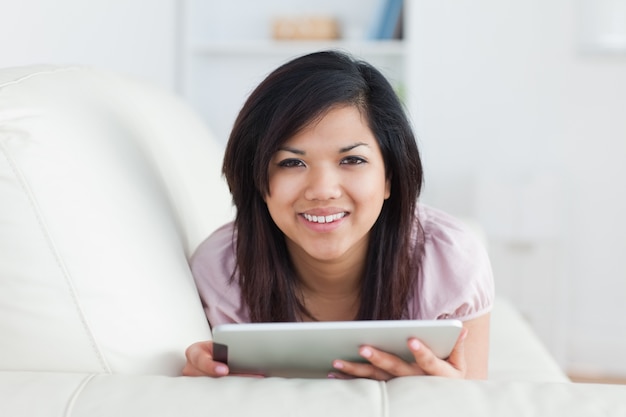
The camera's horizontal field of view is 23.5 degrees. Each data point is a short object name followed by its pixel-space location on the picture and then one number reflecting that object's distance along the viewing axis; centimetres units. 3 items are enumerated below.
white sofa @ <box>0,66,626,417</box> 140
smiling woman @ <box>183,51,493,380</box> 170
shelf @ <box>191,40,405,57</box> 370
